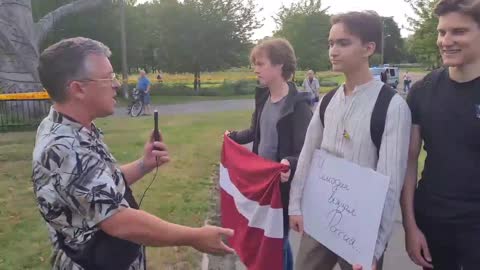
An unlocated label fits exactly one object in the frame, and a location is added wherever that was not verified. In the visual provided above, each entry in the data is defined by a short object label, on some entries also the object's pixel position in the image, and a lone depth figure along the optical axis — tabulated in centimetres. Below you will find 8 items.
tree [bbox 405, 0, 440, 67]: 2155
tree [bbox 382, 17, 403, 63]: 9022
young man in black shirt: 241
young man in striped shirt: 255
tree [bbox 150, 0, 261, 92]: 3944
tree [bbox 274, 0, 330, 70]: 4916
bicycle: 2311
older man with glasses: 202
